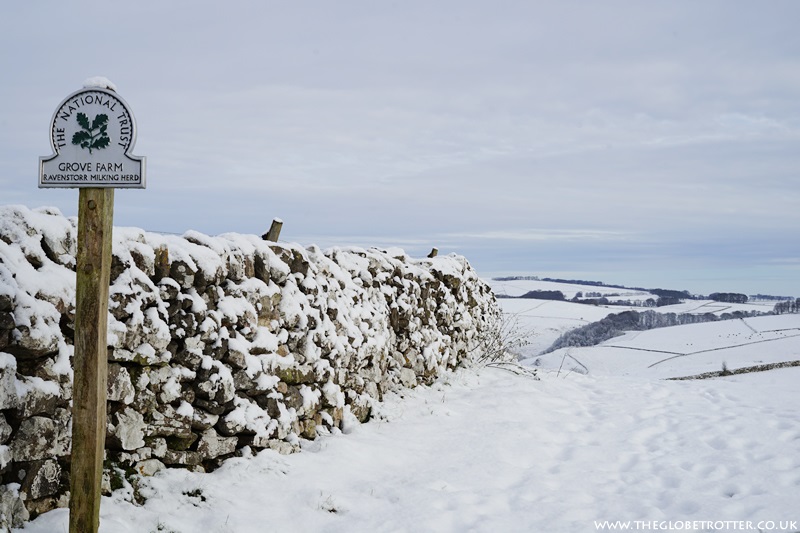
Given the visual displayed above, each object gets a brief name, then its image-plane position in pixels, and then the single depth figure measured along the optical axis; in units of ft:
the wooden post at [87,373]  12.14
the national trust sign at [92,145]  12.34
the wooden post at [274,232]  21.45
